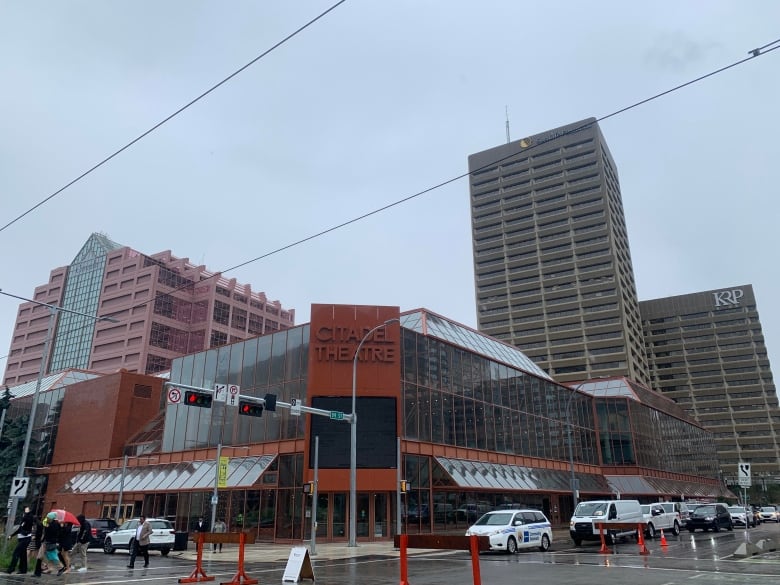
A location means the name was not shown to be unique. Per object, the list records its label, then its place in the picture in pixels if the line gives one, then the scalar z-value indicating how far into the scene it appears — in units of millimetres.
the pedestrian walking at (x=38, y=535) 17234
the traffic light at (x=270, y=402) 22766
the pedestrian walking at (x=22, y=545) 16547
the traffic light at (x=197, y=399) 21084
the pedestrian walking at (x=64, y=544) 16912
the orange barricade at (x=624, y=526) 21886
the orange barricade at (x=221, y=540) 14203
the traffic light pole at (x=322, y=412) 23328
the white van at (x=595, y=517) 26406
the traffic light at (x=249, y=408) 23281
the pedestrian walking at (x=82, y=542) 18875
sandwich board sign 14172
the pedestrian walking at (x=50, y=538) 16328
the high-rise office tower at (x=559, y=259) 117938
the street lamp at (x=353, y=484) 27906
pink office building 116250
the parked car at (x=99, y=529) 31531
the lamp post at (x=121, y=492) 41238
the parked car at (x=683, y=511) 40594
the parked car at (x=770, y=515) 59103
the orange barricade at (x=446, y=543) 9336
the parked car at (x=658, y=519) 30828
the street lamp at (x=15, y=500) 22453
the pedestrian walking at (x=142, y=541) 20000
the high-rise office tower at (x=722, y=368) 127000
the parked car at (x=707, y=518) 36312
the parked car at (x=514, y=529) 23109
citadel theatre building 33594
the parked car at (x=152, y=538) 26969
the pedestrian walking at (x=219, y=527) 30016
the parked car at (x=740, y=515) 42031
